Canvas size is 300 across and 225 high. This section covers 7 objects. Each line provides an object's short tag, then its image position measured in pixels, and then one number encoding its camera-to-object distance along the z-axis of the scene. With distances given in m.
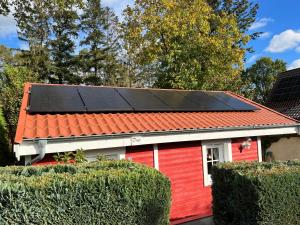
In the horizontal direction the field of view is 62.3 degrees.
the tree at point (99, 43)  24.38
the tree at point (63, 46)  22.96
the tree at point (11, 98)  12.70
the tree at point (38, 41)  21.86
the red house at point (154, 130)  5.70
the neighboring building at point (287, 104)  12.33
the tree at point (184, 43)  16.46
